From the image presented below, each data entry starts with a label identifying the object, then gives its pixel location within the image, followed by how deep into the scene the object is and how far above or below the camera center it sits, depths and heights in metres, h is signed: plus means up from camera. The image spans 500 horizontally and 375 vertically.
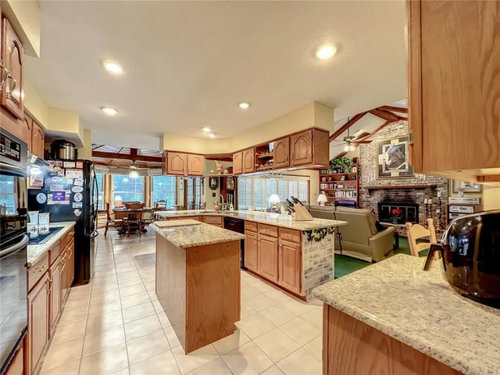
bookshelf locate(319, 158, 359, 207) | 7.96 +0.15
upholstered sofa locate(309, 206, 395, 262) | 3.67 -0.86
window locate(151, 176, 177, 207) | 9.07 +0.02
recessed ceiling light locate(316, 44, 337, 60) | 1.77 +1.18
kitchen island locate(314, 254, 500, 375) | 0.54 -0.41
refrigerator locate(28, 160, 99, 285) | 2.76 -0.14
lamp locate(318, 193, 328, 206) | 7.52 -0.34
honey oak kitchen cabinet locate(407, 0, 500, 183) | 0.51 +0.27
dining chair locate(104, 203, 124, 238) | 6.19 -0.93
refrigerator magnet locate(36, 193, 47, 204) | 2.72 -0.10
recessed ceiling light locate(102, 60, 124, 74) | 1.97 +1.19
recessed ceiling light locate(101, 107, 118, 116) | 3.01 +1.16
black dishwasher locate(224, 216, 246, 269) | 3.51 -0.64
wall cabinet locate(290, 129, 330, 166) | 2.86 +0.57
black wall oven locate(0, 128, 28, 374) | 0.92 -0.26
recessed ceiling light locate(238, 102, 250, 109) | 2.88 +1.17
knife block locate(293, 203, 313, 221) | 2.97 -0.36
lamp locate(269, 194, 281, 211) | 4.12 -0.20
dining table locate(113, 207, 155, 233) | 6.02 -0.60
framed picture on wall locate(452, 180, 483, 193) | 5.36 -0.01
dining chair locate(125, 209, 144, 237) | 6.06 -0.90
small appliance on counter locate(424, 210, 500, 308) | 0.68 -0.23
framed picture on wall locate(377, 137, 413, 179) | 6.52 +0.93
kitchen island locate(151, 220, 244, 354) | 1.71 -0.83
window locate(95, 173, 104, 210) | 7.98 +0.00
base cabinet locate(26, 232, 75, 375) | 1.30 -0.88
